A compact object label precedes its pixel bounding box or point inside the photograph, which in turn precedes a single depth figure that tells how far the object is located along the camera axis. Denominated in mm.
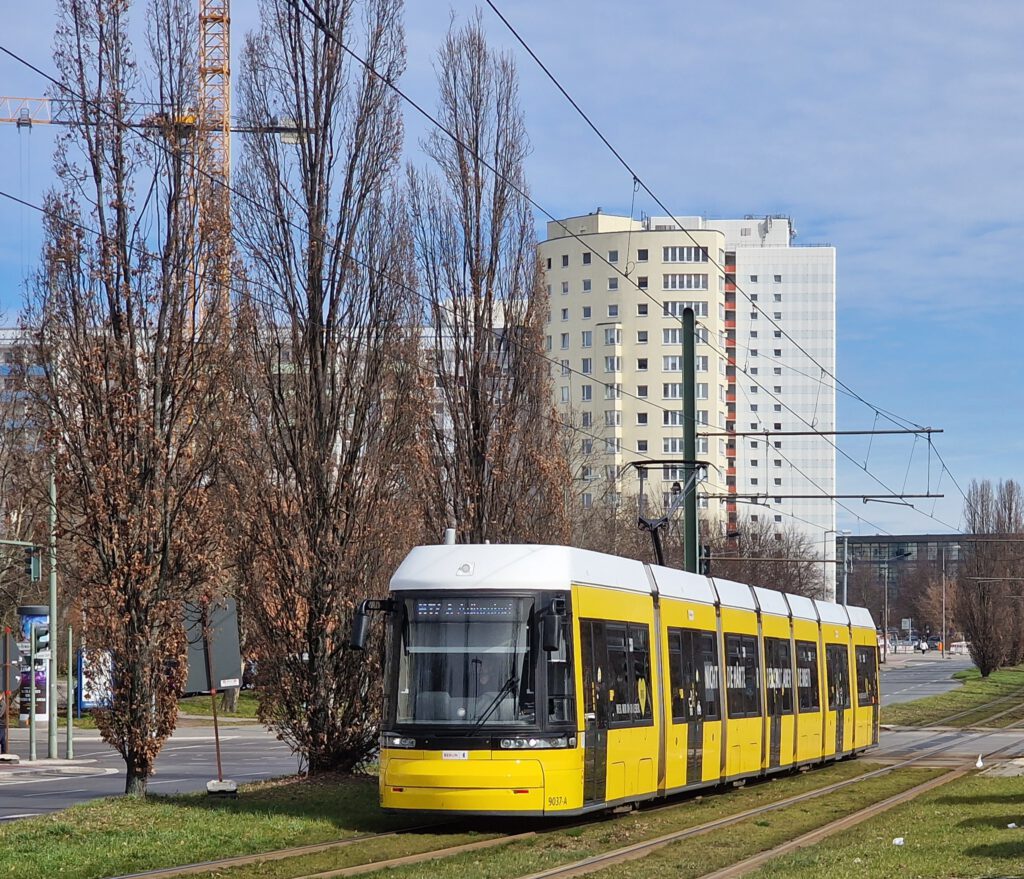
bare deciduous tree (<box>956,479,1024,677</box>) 85062
